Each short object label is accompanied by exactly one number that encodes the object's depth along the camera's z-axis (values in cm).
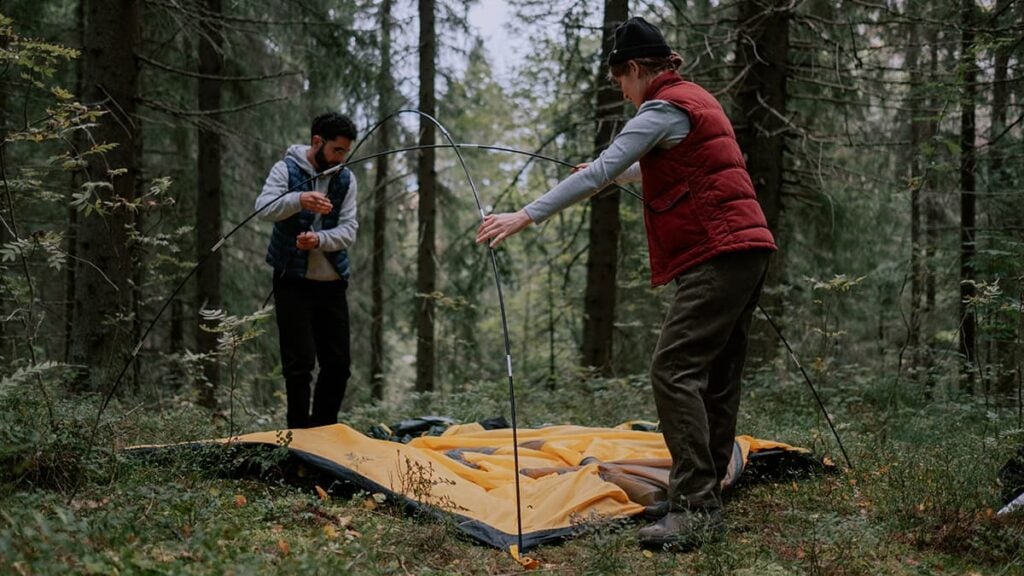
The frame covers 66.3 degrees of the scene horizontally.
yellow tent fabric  371
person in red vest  350
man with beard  483
